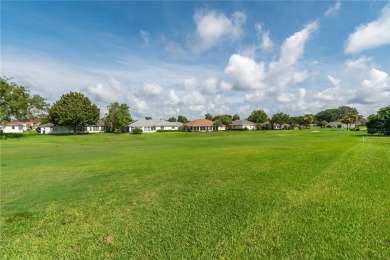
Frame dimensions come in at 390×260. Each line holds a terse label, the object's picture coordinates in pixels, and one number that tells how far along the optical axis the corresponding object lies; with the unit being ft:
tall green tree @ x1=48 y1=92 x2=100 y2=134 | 240.94
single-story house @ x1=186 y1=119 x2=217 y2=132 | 363.15
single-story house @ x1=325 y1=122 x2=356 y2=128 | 520.42
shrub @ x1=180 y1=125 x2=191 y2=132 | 321.07
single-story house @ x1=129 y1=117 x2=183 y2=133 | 345.72
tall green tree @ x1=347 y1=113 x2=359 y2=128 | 390.21
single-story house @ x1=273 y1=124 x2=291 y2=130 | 419.87
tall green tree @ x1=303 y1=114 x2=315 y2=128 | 447.83
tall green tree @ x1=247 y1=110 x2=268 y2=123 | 432.66
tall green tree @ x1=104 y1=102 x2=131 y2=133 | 286.25
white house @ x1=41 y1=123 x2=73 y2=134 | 297.65
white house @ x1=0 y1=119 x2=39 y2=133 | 346.54
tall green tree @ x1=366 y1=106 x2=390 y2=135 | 187.42
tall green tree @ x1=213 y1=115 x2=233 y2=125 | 371.97
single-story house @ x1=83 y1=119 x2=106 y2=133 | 338.95
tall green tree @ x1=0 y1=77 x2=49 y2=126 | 190.21
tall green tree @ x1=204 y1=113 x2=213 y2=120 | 492.86
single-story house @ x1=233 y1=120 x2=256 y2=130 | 409.28
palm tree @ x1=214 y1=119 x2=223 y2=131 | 364.17
